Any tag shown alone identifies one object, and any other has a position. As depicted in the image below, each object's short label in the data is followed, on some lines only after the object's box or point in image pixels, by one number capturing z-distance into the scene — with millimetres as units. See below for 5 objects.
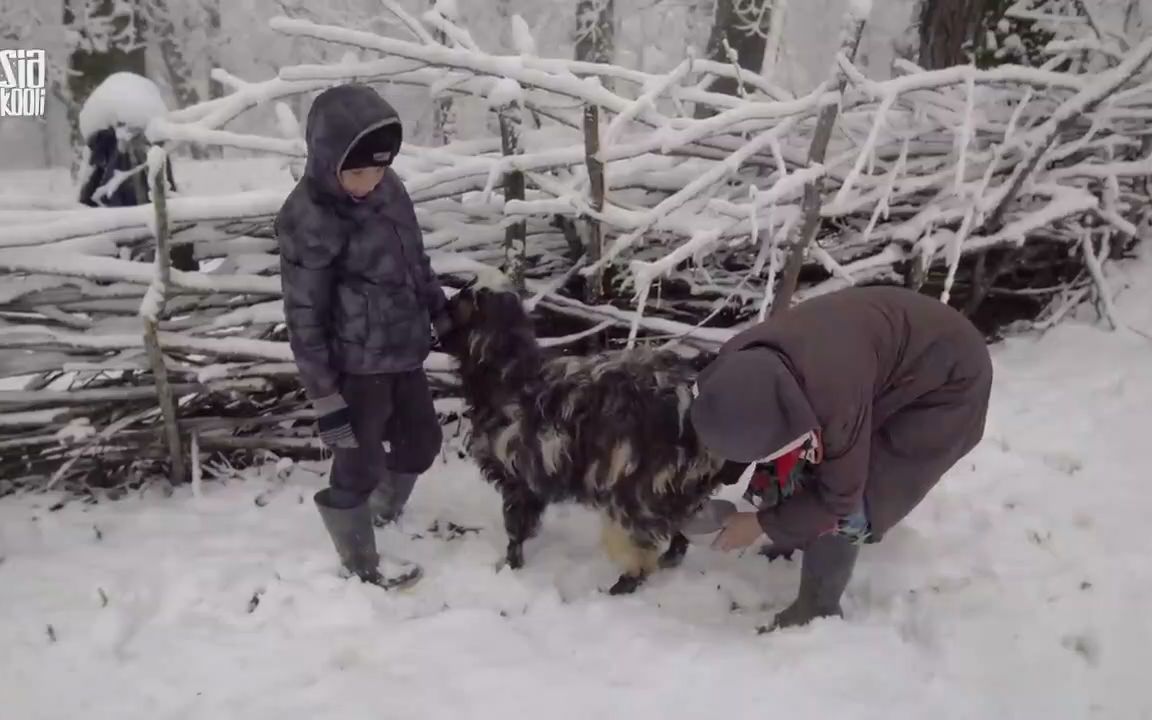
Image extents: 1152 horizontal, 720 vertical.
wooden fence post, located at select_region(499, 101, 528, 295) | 3680
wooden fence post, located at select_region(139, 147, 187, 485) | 3383
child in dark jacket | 2566
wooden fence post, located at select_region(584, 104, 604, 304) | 3539
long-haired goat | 2857
